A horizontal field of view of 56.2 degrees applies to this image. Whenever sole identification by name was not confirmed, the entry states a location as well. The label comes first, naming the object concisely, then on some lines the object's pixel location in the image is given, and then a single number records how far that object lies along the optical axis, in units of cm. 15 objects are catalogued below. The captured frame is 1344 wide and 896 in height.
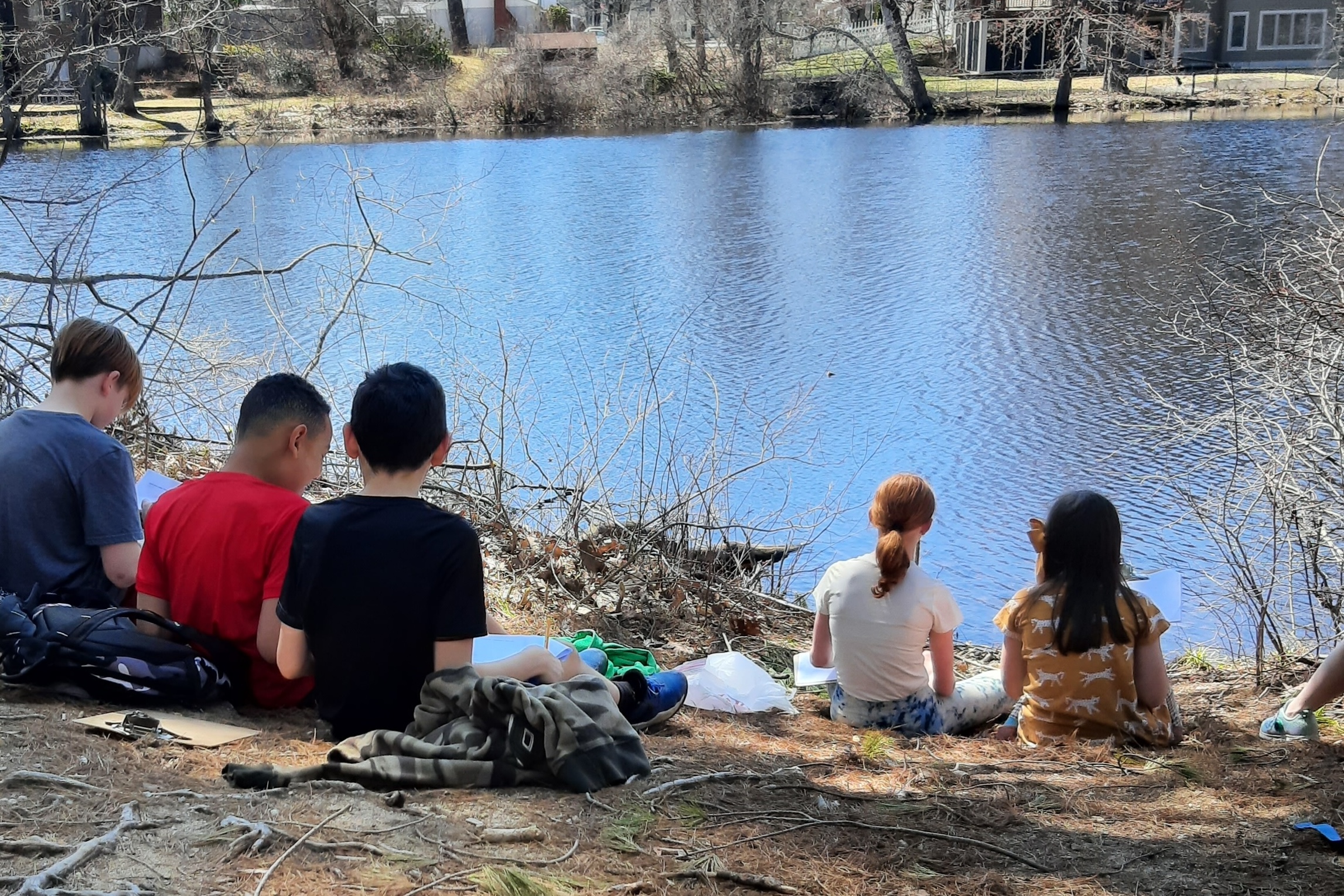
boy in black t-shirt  266
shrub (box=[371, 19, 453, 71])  3725
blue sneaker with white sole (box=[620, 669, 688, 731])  346
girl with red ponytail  388
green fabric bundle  398
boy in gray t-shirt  331
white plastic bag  431
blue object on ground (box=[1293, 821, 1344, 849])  250
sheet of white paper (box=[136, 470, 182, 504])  443
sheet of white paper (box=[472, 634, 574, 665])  354
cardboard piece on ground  291
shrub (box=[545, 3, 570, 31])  4972
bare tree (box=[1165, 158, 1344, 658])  534
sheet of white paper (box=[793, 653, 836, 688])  446
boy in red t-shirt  310
